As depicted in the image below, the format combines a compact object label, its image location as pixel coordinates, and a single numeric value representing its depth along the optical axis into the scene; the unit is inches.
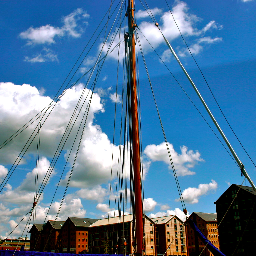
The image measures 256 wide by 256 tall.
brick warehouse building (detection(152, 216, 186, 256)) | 3442.4
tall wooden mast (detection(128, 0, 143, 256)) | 583.2
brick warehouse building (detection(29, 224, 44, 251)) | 4533.7
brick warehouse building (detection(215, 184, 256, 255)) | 2442.2
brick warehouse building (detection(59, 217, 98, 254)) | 3794.3
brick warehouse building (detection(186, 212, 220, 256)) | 3865.7
